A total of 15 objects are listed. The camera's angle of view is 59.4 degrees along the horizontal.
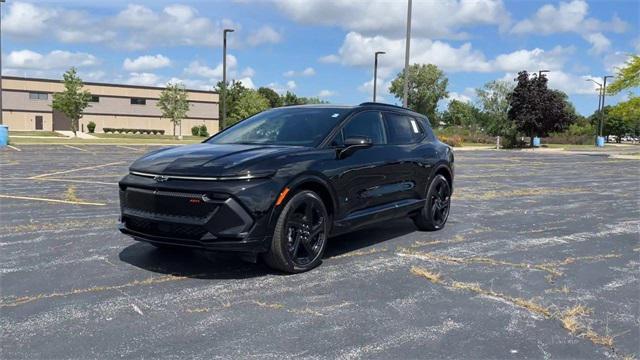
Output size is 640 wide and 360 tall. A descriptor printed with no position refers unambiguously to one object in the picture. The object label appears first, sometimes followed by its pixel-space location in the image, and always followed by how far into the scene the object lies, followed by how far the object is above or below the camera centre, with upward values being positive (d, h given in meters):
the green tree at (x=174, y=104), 56.81 +2.45
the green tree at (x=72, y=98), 49.88 +2.41
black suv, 4.79 -0.50
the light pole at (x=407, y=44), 23.42 +3.78
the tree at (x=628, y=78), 35.78 +4.07
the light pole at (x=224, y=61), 34.38 +4.19
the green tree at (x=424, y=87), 88.44 +7.61
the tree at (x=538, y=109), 46.88 +2.52
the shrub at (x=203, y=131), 71.03 -0.28
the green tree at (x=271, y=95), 109.73 +7.22
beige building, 64.94 +2.29
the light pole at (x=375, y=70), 40.66 +4.61
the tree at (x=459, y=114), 94.91 +4.22
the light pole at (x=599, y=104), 46.39 +3.91
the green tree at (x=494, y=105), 72.88 +4.33
